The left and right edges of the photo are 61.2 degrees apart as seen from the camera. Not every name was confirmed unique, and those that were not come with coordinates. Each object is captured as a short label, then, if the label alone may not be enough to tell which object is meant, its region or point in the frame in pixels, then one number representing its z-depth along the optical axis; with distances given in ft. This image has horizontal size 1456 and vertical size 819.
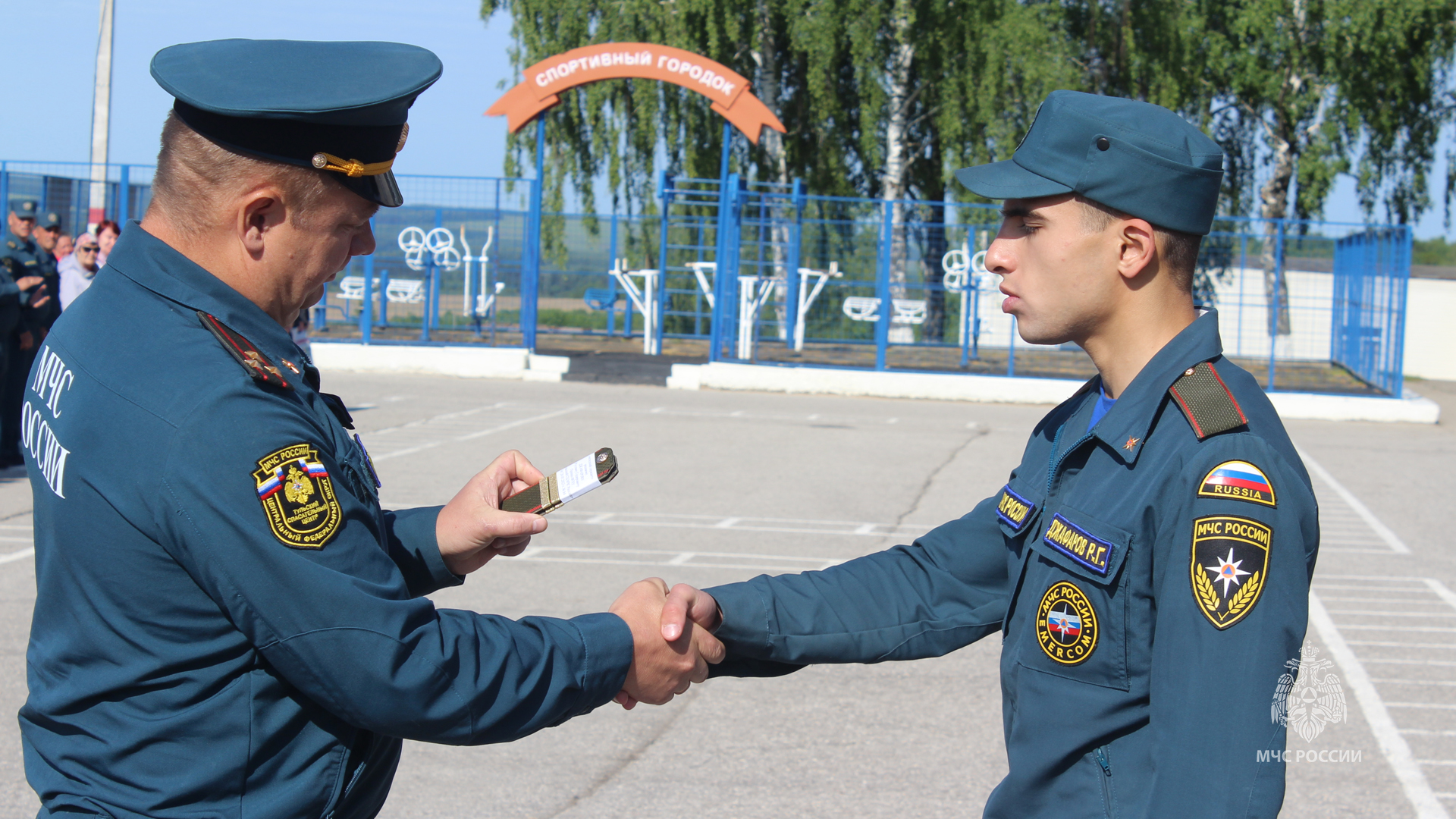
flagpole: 62.39
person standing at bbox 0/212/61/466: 32.58
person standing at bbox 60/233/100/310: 37.86
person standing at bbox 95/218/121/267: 40.96
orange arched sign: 60.75
